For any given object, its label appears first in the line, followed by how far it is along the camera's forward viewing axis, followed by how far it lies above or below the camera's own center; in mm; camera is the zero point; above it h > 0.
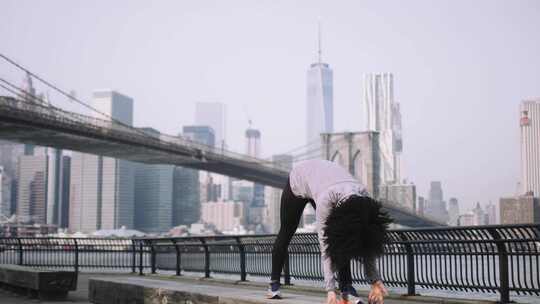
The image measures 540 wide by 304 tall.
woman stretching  4562 -32
